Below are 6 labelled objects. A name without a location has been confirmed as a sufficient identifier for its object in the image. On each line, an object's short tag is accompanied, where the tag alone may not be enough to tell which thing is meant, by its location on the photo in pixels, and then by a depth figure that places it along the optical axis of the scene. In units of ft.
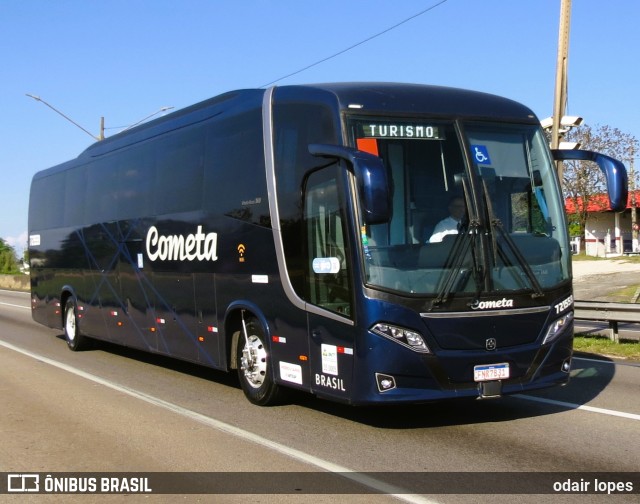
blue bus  24.88
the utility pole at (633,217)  198.39
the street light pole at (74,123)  96.58
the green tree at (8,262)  239.09
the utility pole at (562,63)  56.34
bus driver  25.44
